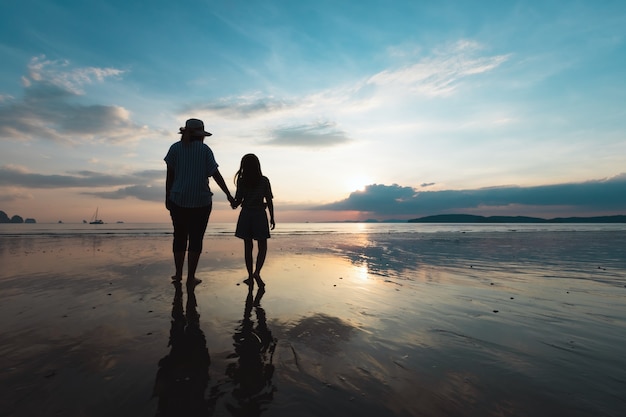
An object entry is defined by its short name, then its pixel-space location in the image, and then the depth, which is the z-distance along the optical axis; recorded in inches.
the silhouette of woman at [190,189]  228.5
